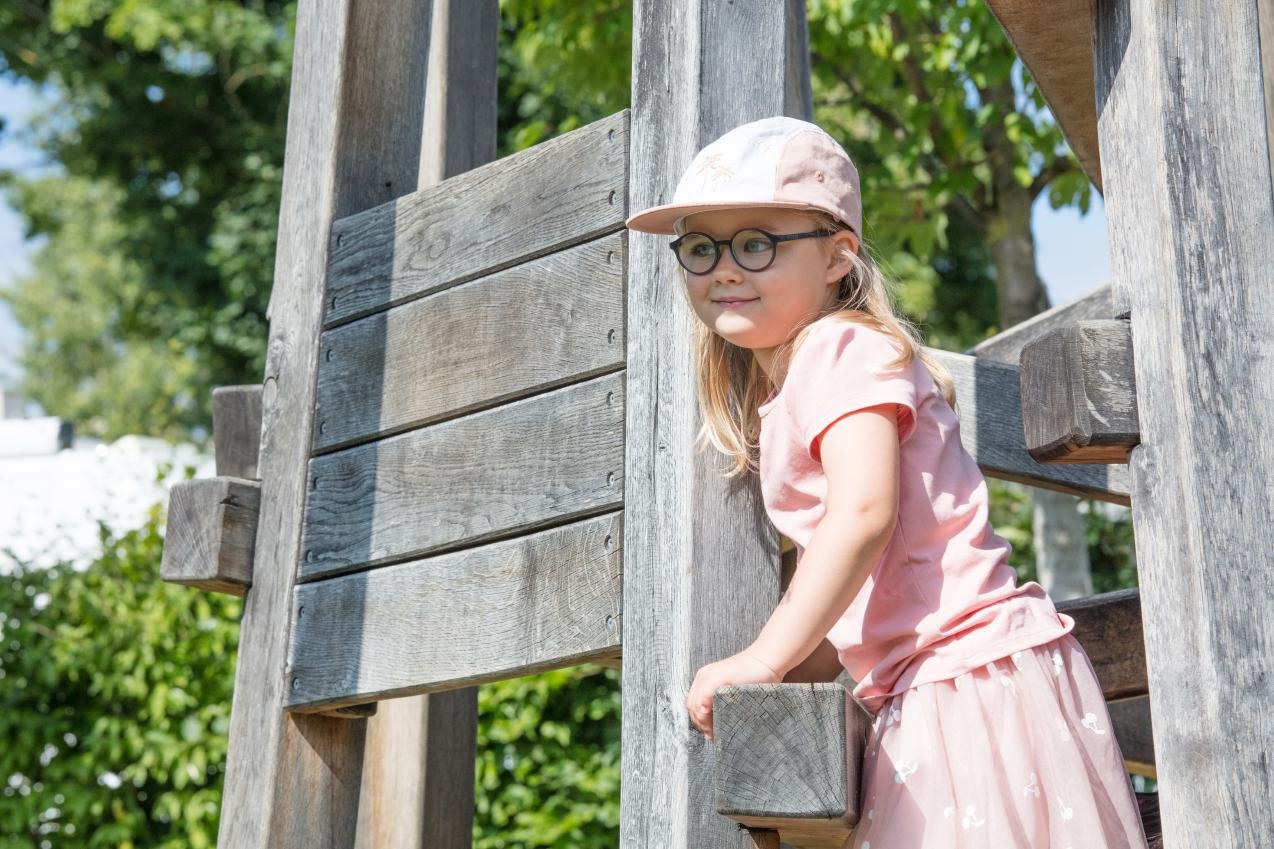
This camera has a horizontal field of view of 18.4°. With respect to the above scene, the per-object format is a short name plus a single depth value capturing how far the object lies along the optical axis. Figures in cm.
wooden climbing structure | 331
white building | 739
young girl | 339
